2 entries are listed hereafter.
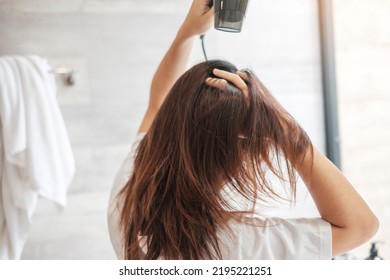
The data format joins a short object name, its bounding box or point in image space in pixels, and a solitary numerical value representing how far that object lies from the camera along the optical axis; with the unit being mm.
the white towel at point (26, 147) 1167
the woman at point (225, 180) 821
